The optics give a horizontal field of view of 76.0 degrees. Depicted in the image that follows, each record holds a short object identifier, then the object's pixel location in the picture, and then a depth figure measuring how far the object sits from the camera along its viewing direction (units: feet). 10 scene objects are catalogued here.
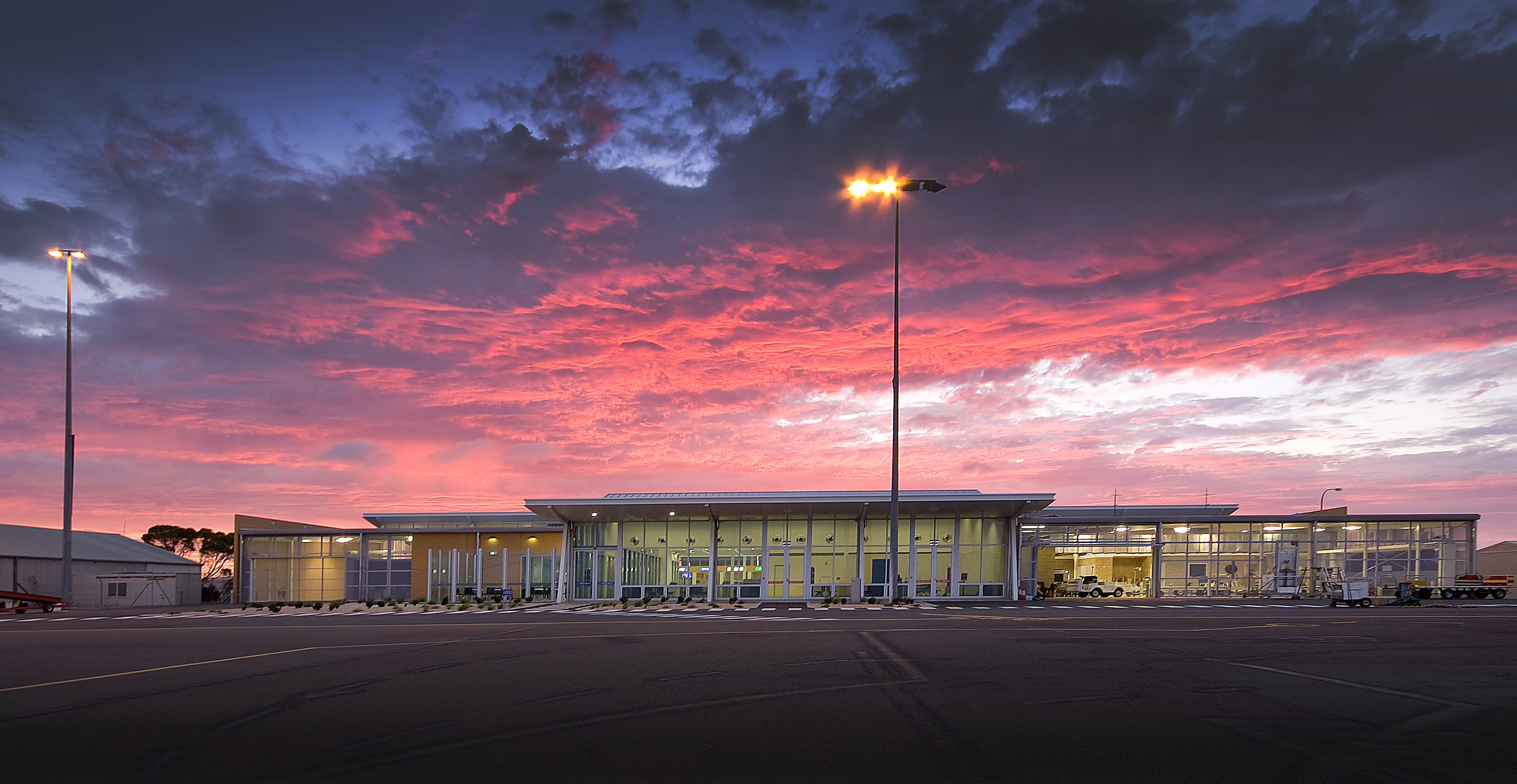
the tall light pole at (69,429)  123.65
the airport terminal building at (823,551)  139.85
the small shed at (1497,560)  185.26
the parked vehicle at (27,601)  121.90
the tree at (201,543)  332.80
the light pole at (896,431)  100.89
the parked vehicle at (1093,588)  166.30
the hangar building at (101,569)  154.92
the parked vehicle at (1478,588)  147.54
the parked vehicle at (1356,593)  111.96
